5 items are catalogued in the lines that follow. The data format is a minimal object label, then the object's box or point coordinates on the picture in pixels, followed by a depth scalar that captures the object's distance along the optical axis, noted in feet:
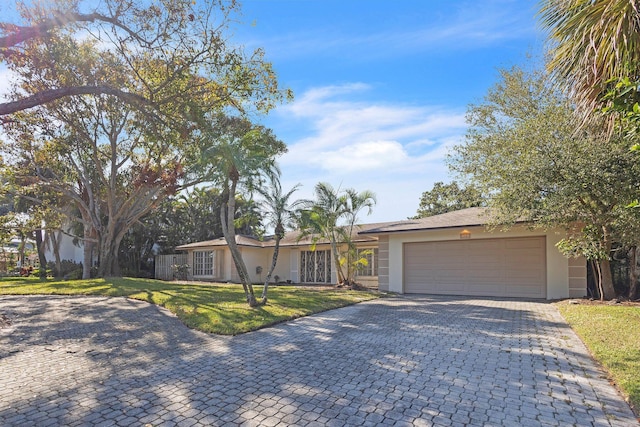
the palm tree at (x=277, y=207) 35.96
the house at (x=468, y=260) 45.06
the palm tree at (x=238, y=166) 32.53
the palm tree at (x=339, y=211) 59.16
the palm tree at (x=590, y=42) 15.05
